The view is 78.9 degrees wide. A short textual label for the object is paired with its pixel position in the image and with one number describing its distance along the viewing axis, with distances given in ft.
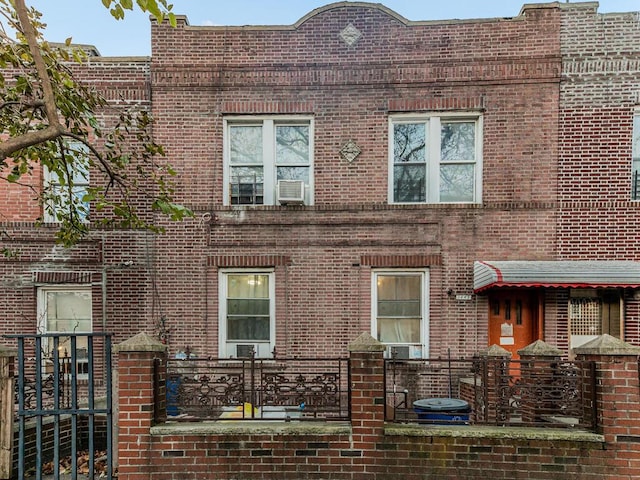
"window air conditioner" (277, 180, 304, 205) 24.44
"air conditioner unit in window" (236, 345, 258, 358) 25.04
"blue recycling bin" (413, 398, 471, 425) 17.38
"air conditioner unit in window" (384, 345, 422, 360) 24.68
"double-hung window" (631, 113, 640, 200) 24.26
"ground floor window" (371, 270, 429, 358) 24.80
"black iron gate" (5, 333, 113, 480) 14.42
